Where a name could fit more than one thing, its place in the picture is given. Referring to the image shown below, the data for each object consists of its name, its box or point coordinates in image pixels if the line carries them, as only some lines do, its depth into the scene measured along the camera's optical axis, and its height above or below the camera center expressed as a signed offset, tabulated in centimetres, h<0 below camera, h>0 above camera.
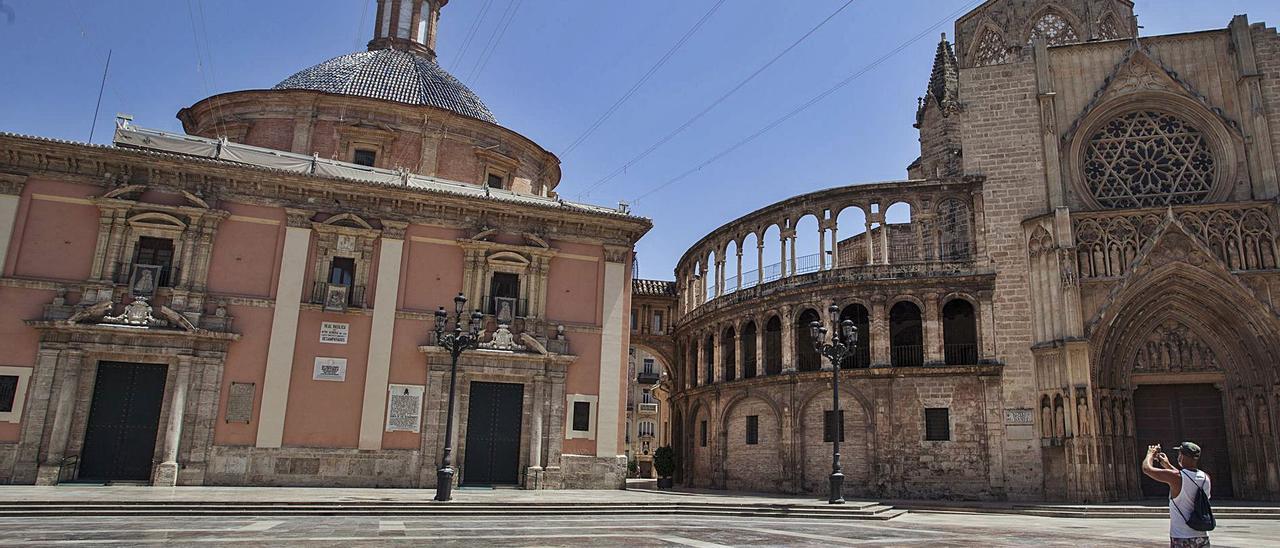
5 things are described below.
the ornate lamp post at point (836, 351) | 1908 +249
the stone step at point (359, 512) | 1364 -143
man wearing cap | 603 -20
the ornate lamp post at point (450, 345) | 1686 +202
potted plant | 3431 -84
